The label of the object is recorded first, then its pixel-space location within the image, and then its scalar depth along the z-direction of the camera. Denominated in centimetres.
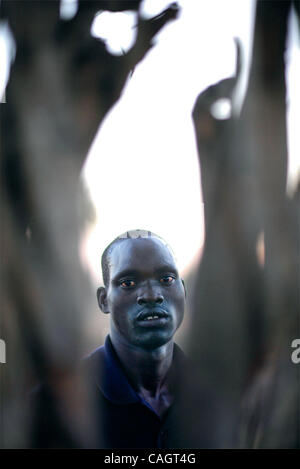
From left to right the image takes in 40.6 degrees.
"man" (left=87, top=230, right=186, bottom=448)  94
